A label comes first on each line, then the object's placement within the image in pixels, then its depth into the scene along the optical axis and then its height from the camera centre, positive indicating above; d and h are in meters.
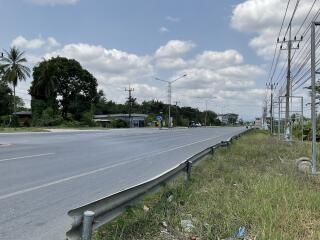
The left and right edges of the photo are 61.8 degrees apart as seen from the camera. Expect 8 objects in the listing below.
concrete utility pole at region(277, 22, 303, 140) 21.45 +3.04
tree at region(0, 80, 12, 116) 58.17 +4.59
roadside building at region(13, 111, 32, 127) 57.10 +0.51
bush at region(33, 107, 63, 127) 49.60 +0.17
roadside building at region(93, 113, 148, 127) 67.33 +0.45
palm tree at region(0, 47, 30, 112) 48.23 +9.40
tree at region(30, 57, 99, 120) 56.22 +7.33
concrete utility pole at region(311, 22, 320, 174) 8.00 +1.13
